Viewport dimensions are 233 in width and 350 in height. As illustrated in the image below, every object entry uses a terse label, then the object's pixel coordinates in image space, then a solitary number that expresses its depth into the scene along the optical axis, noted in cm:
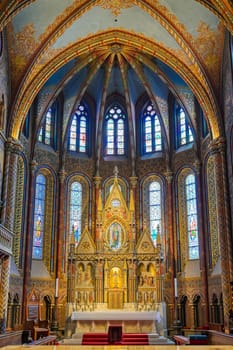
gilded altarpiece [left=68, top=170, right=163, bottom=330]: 2464
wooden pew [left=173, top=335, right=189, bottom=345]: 1762
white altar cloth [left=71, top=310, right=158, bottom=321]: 2284
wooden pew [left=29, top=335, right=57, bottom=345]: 1507
